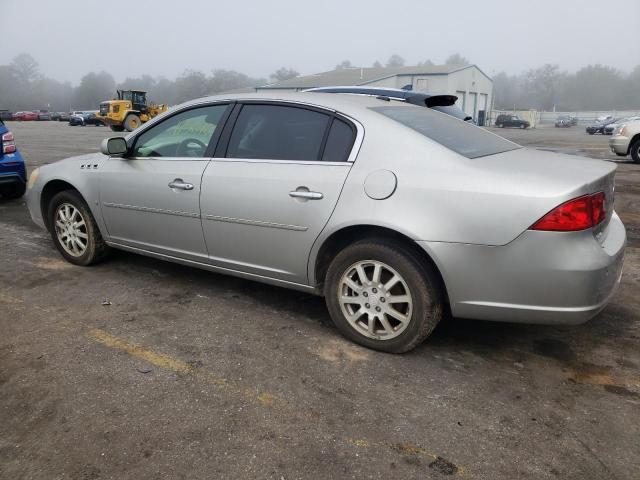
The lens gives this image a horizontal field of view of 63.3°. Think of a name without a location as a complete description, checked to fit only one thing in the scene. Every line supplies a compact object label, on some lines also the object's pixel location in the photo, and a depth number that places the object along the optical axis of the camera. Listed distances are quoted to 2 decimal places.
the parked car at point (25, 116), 64.06
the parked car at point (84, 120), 46.09
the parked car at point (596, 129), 39.12
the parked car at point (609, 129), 38.30
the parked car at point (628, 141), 13.09
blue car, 6.85
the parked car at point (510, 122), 53.41
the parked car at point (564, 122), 60.81
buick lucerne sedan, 2.63
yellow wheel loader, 32.81
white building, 51.66
